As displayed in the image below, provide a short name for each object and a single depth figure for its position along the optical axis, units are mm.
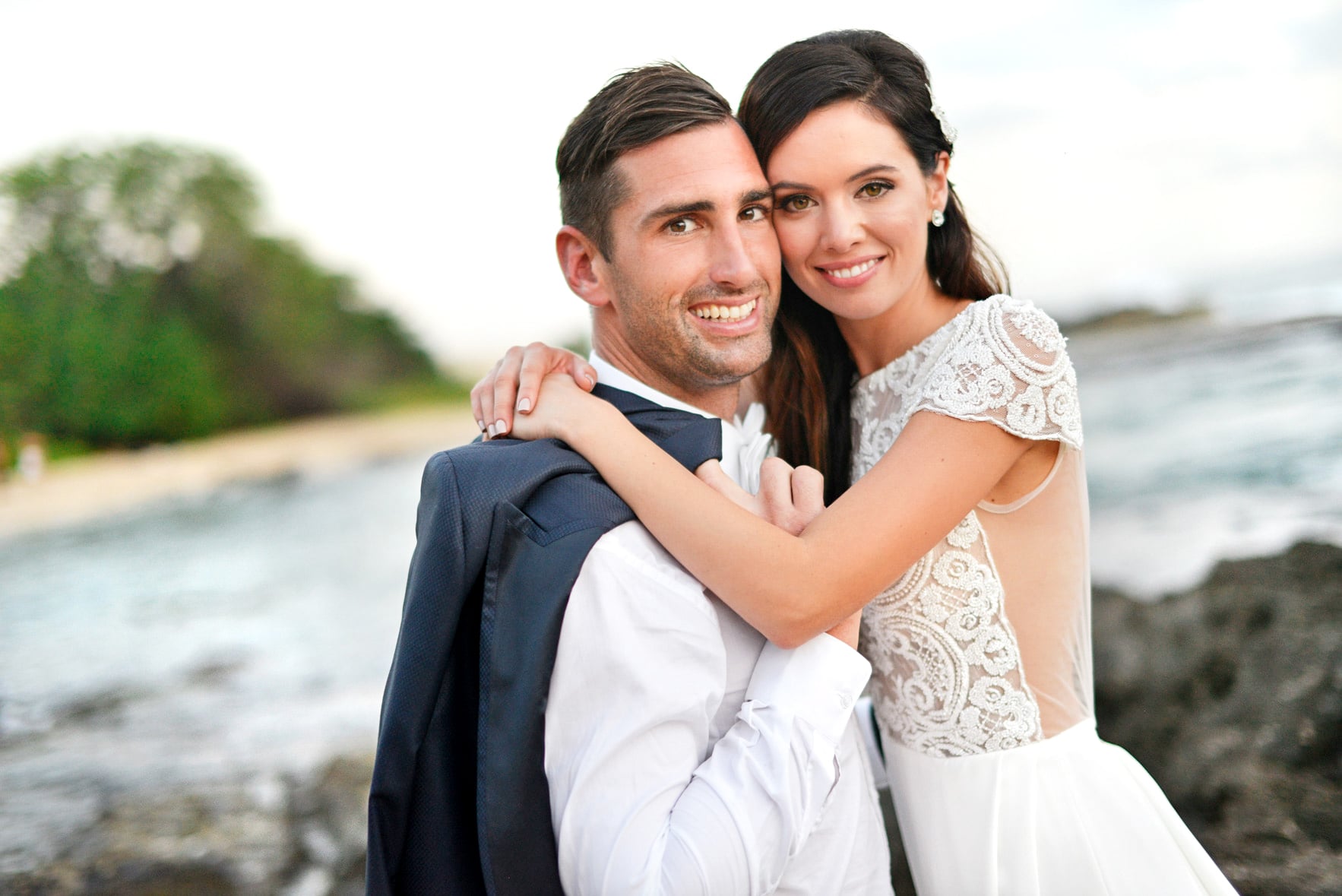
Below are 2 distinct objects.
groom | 1327
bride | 1602
